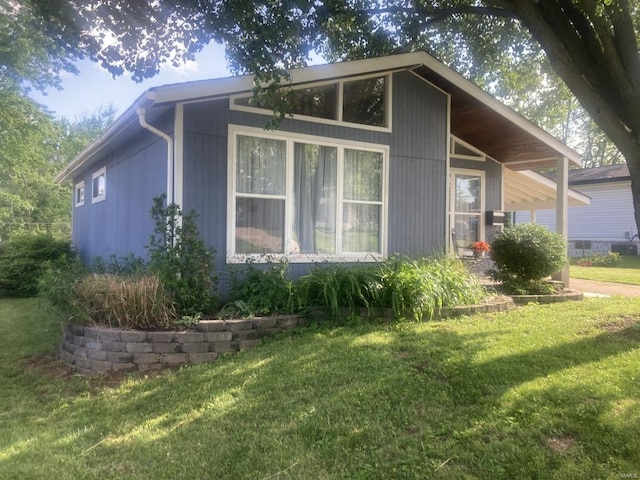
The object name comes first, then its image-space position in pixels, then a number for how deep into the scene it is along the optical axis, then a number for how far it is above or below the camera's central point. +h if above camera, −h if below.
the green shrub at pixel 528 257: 8.14 -0.23
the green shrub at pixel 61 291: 5.40 -0.63
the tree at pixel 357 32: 5.07 +3.09
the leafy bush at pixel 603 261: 16.05 -0.58
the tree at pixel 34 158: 18.02 +3.76
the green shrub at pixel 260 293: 5.81 -0.69
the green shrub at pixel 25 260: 11.39 -0.56
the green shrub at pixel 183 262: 5.65 -0.28
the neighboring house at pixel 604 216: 19.30 +1.25
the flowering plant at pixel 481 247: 10.66 -0.08
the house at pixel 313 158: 6.44 +1.36
